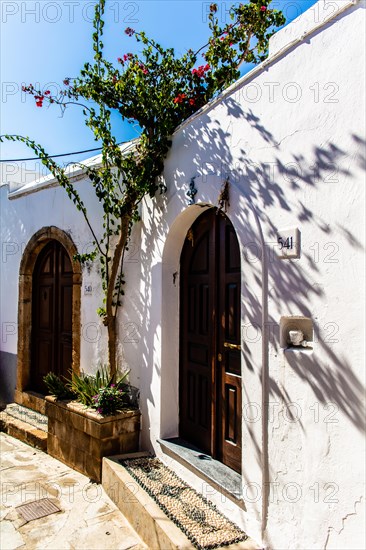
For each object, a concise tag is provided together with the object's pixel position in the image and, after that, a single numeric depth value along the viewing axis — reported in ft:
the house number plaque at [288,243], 9.38
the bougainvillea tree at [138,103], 15.38
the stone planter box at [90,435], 14.52
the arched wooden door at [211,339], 12.19
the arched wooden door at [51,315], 21.65
